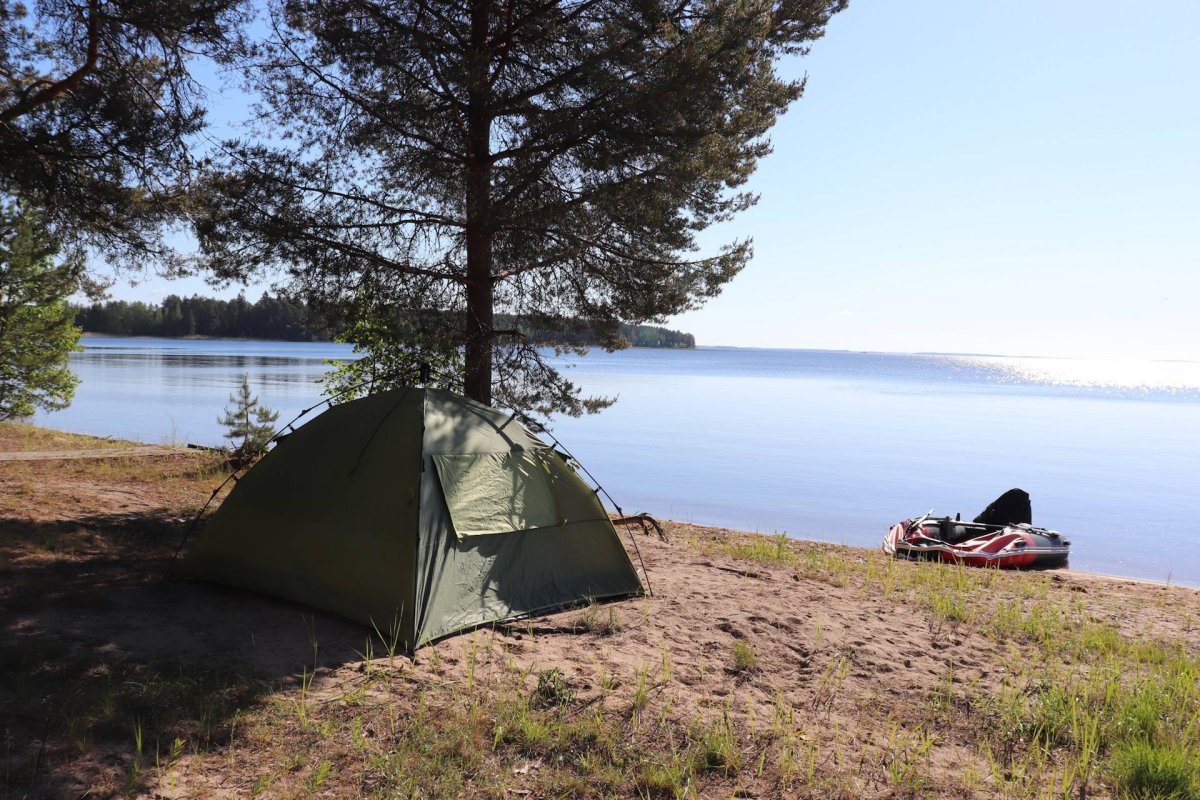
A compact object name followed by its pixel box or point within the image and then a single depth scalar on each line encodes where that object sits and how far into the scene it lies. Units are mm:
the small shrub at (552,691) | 4922
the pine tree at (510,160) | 8820
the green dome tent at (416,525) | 6121
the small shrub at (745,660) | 5750
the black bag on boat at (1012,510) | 14812
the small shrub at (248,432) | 13711
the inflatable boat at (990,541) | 12914
